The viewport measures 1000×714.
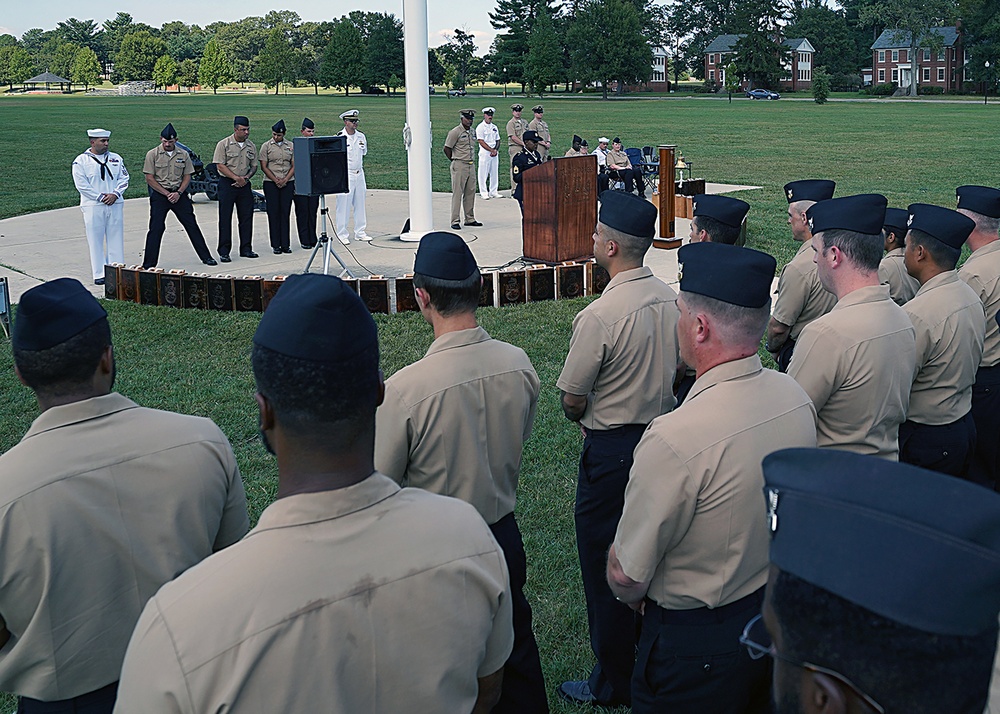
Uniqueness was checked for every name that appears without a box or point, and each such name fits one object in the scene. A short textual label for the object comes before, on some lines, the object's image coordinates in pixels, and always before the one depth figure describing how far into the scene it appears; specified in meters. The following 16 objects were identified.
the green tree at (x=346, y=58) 100.94
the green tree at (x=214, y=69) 125.00
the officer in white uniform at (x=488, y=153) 21.42
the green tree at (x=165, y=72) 124.06
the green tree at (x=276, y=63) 119.31
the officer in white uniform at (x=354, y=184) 16.02
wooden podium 13.31
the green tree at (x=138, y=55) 135.75
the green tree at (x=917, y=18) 86.12
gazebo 137.25
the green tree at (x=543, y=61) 91.94
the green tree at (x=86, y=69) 140.50
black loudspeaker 12.49
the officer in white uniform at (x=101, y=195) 13.01
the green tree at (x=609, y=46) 95.94
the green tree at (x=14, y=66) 137.88
